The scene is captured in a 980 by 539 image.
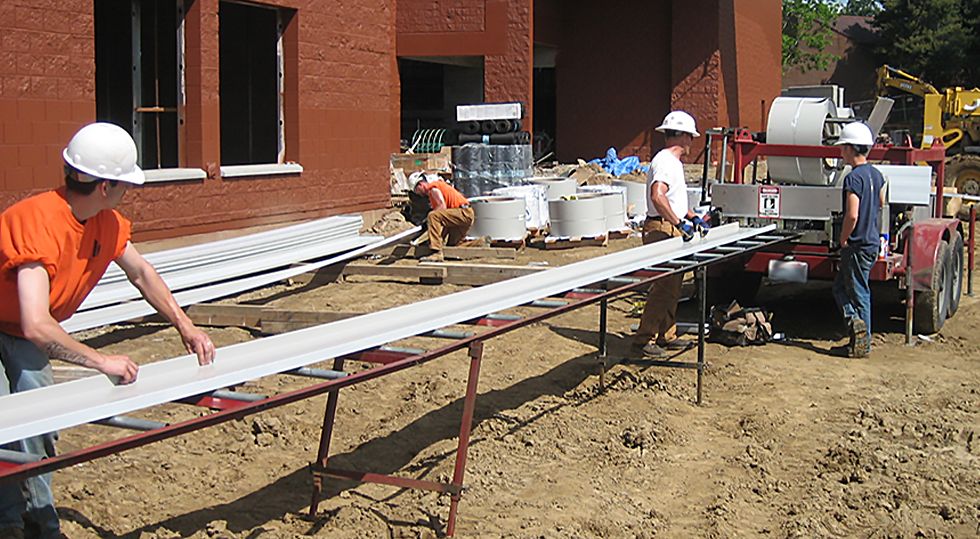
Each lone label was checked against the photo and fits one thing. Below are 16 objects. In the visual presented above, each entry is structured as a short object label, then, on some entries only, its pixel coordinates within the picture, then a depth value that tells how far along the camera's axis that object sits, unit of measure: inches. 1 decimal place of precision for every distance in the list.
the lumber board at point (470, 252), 506.6
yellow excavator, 863.1
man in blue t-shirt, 309.1
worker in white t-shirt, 304.3
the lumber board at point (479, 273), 420.8
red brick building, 398.6
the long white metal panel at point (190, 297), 299.6
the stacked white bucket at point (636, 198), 695.7
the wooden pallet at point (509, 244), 553.6
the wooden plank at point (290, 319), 308.2
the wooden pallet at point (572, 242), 559.8
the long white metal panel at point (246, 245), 380.5
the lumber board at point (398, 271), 436.5
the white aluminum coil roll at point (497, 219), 547.5
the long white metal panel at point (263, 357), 140.7
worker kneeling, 506.3
